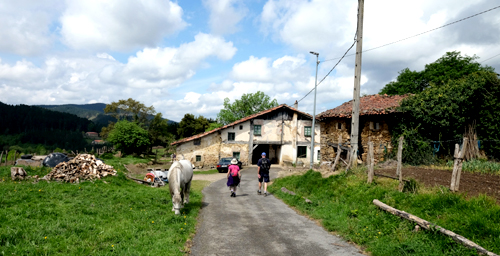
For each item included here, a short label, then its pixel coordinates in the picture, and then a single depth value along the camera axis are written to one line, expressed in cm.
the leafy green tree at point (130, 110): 6312
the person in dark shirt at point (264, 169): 1403
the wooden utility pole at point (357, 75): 1395
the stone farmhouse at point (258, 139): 3450
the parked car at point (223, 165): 2999
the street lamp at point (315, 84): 2466
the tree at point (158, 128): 6584
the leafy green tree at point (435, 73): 3428
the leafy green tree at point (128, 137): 4597
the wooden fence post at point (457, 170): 783
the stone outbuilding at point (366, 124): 2181
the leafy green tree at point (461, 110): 1756
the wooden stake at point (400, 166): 933
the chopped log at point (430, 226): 530
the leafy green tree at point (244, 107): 6078
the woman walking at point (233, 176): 1335
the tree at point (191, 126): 6675
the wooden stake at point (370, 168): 1097
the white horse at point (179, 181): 904
